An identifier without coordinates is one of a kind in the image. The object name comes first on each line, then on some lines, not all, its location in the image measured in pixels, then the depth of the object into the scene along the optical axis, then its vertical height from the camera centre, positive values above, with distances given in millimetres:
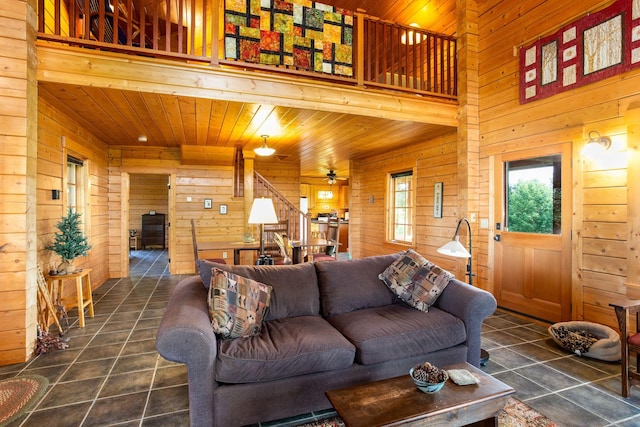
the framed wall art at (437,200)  4855 +171
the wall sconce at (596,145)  2934 +614
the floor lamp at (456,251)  2444 -309
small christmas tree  3350 -314
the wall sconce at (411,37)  5374 +3057
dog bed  2646 -1124
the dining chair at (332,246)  5016 -525
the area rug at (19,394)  1983 -1249
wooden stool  3326 -901
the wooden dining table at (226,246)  4466 -500
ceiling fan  10059 +1199
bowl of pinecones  1455 -775
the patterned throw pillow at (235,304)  1977 -611
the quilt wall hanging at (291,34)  3303 +1933
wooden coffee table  1315 -841
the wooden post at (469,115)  4250 +1286
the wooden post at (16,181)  2637 +252
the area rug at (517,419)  1884 -1252
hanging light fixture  5058 +965
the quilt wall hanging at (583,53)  2799 +1564
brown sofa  1750 -797
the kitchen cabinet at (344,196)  13180 +602
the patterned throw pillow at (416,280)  2523 -562
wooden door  3354 -238
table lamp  3506 -11
